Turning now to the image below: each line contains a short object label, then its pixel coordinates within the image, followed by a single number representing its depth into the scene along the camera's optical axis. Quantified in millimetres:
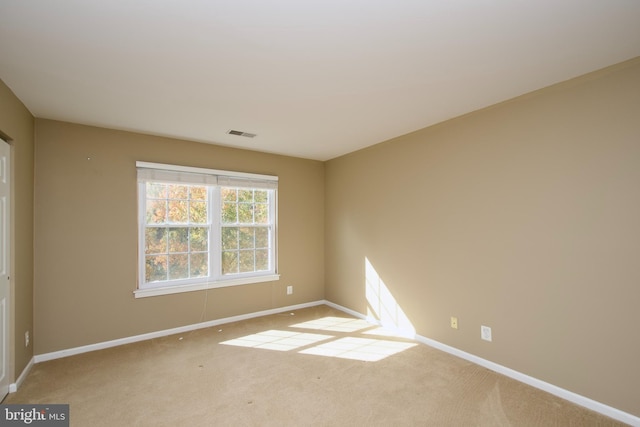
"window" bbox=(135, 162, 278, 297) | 3680
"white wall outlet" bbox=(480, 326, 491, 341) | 2863
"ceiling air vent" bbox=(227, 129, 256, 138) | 3547
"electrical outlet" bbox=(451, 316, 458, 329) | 3143
